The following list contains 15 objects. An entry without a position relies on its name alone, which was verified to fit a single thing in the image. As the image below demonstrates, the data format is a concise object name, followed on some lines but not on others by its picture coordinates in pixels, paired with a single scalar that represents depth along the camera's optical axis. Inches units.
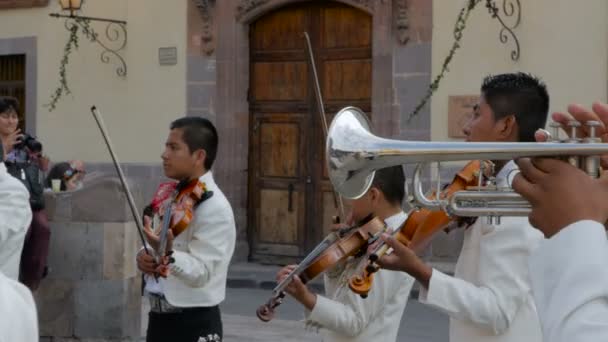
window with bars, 581.0
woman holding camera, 274.7
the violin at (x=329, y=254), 147.6
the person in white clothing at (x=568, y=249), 67.4
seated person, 458.3
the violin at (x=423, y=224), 125.3
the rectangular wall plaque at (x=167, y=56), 522.6
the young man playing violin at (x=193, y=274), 182.7
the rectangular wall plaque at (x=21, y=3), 561.9
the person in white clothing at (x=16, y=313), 79.7
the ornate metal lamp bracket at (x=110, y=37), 537.6
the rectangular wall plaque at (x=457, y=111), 441.4
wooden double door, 489.1
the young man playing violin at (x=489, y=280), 126.0
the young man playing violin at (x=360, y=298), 146.9
